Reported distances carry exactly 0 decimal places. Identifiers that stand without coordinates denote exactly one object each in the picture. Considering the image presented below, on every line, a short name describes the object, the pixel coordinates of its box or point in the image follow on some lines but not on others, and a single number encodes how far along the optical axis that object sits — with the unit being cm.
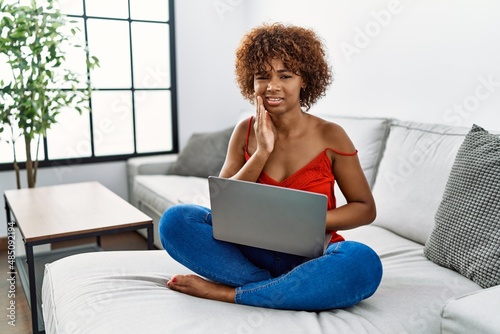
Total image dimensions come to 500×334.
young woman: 124
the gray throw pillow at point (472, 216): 138
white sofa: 114
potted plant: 254
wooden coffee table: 187
